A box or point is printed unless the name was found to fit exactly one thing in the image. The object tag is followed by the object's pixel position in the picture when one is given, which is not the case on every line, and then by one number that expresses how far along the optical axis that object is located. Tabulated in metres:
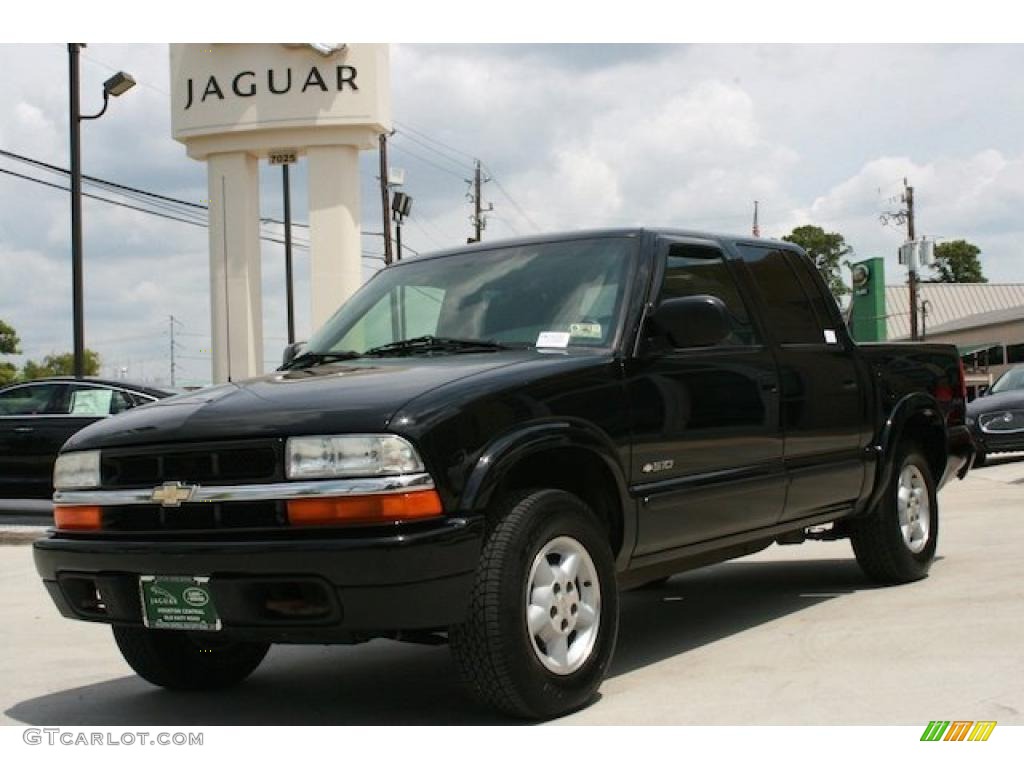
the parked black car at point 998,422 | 17.58
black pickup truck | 4.21
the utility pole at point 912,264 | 54.59
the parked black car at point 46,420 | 13.68
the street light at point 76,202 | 20.06
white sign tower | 27.38
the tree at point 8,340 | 69.56
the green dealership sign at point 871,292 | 46.16
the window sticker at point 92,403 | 13.80
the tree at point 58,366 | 90.19
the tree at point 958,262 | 107.88
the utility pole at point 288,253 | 36.98
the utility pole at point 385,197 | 36.44
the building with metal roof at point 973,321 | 62.41
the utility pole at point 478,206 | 52.41
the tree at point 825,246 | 92.31
